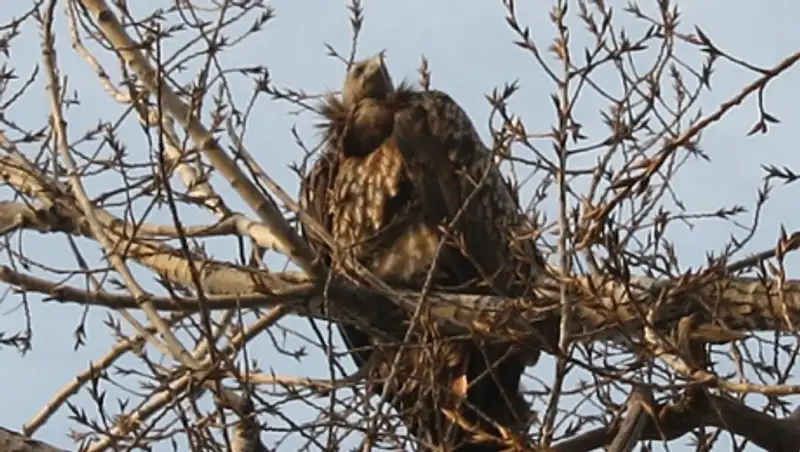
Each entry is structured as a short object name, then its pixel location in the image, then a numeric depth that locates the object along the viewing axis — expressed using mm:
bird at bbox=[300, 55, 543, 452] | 12969
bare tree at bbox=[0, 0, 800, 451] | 8820
